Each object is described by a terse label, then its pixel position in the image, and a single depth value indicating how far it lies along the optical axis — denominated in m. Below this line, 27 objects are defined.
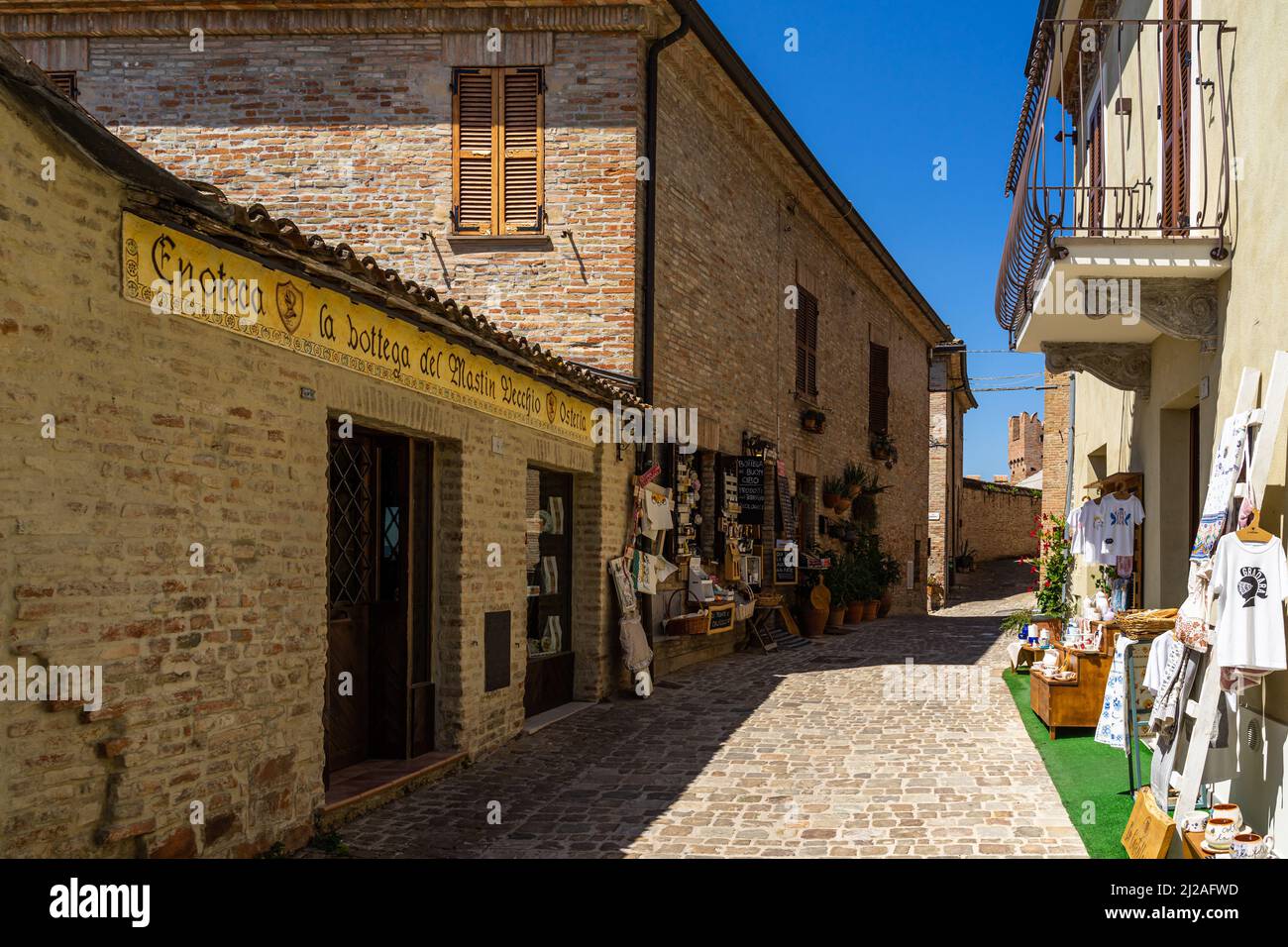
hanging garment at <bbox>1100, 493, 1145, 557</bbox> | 9.05
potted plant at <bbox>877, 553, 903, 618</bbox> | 21.67
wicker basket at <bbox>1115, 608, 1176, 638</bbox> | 6.62
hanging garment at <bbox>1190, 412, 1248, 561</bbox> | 5.40
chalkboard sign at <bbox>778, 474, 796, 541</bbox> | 17.02
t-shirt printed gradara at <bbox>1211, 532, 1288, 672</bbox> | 4.78
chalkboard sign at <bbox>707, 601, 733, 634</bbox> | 13.33
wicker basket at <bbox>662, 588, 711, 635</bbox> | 12.84
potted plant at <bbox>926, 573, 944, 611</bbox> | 29.03
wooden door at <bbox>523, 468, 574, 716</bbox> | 10.18
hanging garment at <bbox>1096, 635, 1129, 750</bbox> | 6.98
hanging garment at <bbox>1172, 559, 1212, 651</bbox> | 5.30
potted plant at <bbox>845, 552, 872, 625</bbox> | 19.82
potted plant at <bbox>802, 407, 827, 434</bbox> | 18.33
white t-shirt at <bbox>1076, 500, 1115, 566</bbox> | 9.40
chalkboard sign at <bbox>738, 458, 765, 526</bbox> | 15.13
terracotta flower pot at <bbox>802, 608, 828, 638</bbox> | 17.86
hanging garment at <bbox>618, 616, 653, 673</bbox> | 11.18
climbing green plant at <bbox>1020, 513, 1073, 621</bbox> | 12.91
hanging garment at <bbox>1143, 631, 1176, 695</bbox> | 5.94
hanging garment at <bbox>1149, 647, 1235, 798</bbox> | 5.46
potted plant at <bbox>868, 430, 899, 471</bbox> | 23.00
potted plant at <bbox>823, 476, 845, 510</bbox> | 19.83
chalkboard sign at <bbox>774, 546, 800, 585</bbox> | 16.97
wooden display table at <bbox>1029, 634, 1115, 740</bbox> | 8.72
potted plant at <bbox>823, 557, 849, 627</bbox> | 18.89
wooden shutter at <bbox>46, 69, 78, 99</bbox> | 12.31
